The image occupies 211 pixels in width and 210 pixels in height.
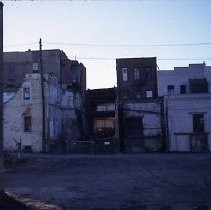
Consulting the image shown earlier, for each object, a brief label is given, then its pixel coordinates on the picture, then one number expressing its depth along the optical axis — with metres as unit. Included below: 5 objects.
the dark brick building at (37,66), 60.81
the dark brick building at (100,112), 60.72
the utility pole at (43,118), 47.19
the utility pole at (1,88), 17.06
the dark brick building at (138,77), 64.62
